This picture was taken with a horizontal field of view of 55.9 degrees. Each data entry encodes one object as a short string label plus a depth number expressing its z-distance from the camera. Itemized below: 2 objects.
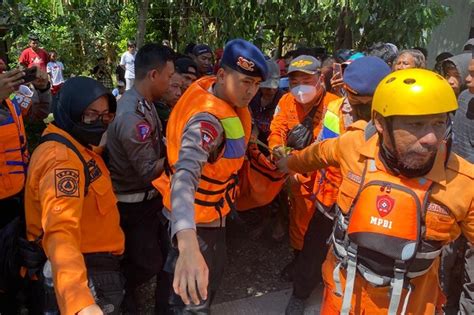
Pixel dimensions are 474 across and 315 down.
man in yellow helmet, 1.77
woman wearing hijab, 1.72
